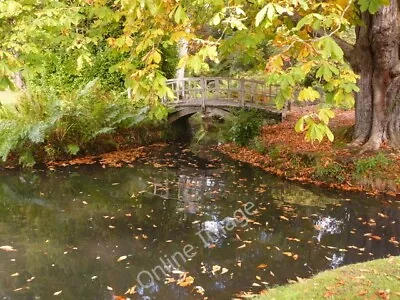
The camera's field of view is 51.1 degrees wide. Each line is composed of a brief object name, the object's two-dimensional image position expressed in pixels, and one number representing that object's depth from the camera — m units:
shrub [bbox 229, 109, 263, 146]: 15.59
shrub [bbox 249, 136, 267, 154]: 14.09
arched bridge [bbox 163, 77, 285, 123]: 16.38
